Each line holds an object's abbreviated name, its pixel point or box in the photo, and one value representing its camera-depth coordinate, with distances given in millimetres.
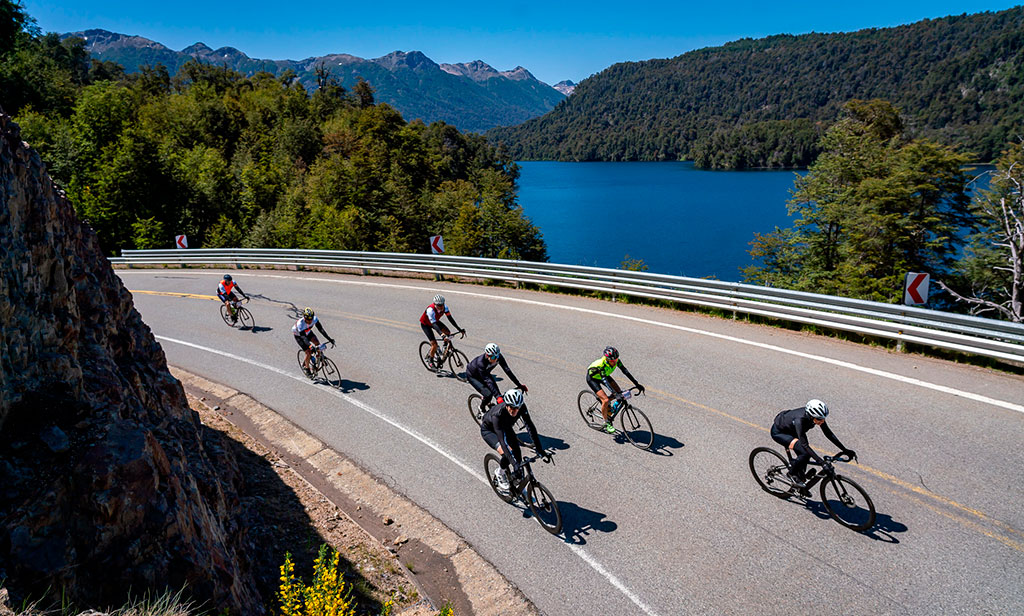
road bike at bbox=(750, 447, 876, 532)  7058
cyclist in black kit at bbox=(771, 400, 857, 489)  7014
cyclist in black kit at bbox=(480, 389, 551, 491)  7621
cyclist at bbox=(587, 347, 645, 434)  9297
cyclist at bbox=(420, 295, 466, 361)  12422
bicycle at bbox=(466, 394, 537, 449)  10109
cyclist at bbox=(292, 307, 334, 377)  12672
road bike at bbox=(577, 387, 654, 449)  9211
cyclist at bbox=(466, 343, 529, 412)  9500
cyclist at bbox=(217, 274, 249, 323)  17359
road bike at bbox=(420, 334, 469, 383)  12898
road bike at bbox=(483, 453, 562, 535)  7461
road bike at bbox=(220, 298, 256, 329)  17953
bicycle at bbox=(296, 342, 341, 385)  12984
